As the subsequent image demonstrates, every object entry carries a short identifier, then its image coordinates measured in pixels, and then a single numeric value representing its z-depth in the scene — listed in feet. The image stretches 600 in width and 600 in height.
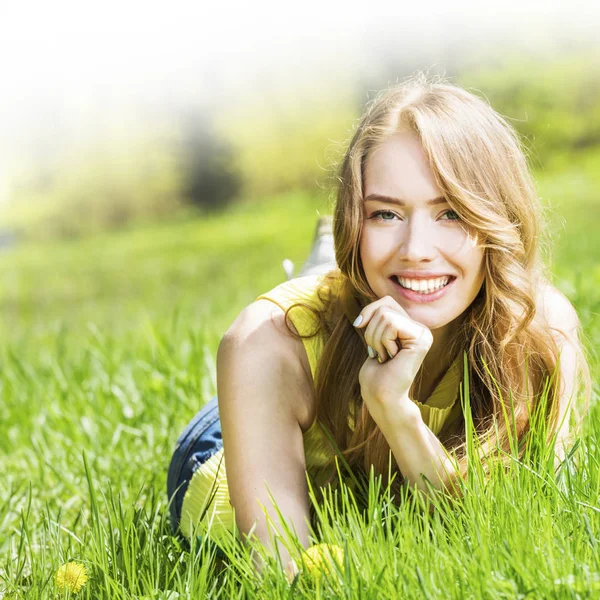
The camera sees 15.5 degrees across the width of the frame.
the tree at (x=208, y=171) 45.96
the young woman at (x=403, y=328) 6.97
